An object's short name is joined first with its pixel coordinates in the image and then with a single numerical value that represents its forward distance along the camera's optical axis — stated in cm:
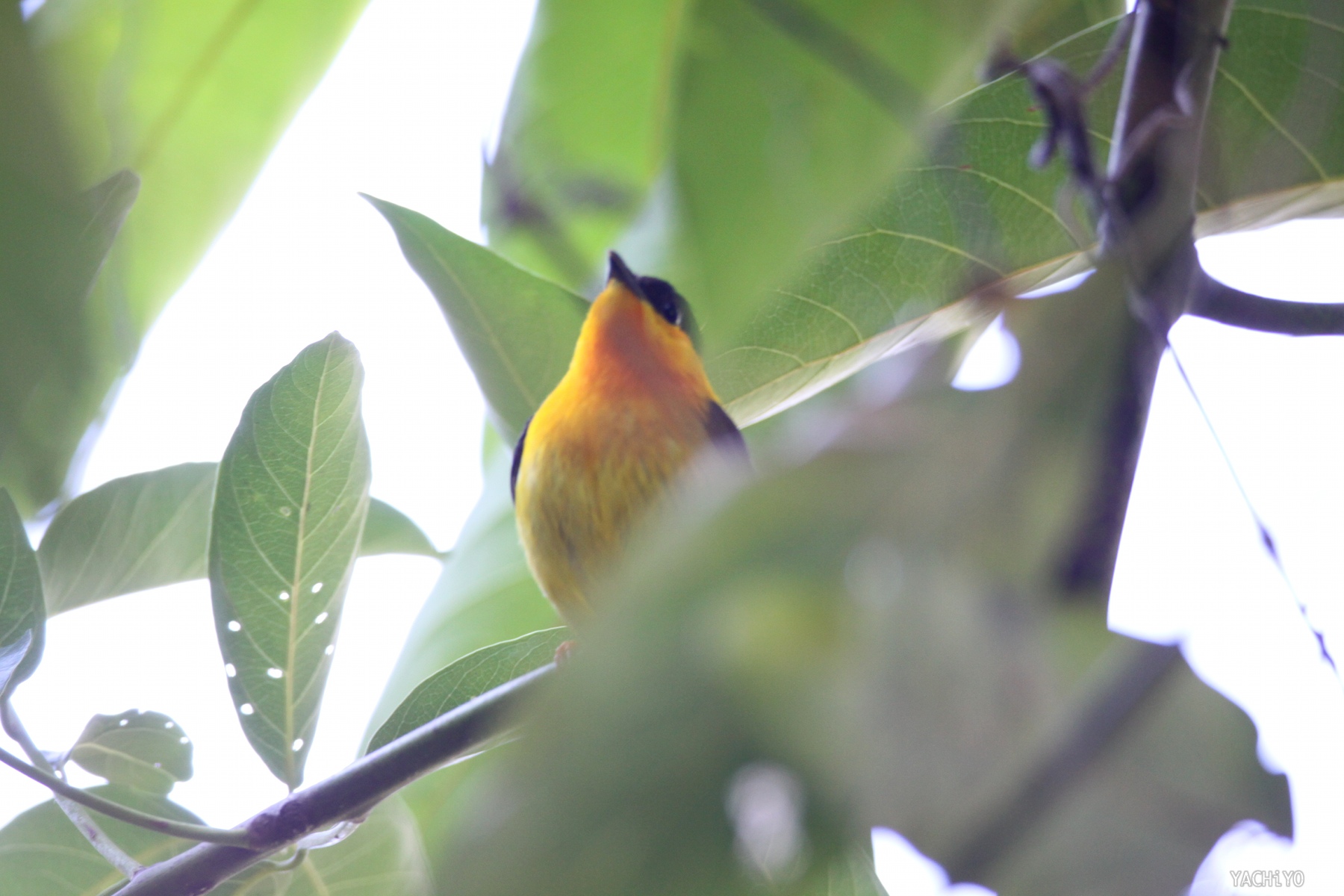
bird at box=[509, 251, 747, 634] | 389
